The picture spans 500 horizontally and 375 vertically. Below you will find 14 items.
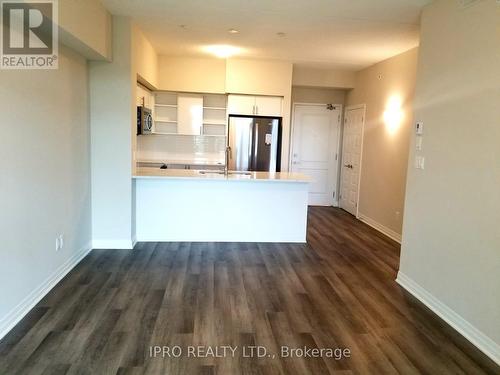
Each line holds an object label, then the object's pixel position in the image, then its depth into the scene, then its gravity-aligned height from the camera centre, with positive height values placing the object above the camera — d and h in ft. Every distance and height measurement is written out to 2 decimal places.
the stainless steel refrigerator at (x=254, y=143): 20.35 +0.23
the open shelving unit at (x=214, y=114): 21.90 +1.94
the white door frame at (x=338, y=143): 24.13 +0.52
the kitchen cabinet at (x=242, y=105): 20.38 +2.35
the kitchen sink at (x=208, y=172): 16.34 -1.23
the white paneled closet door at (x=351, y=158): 21.94 -0.42
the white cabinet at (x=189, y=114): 21.04 +1.78
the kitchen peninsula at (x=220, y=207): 15.10 -2.64
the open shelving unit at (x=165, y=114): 21.48 +1.81
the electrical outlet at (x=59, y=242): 10.97 -3.18
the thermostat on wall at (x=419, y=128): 10.88 +0.80
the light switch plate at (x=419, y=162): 10.76 -0.25
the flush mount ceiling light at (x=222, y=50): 17.28 +4.82
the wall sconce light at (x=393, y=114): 17.17 +1.90
